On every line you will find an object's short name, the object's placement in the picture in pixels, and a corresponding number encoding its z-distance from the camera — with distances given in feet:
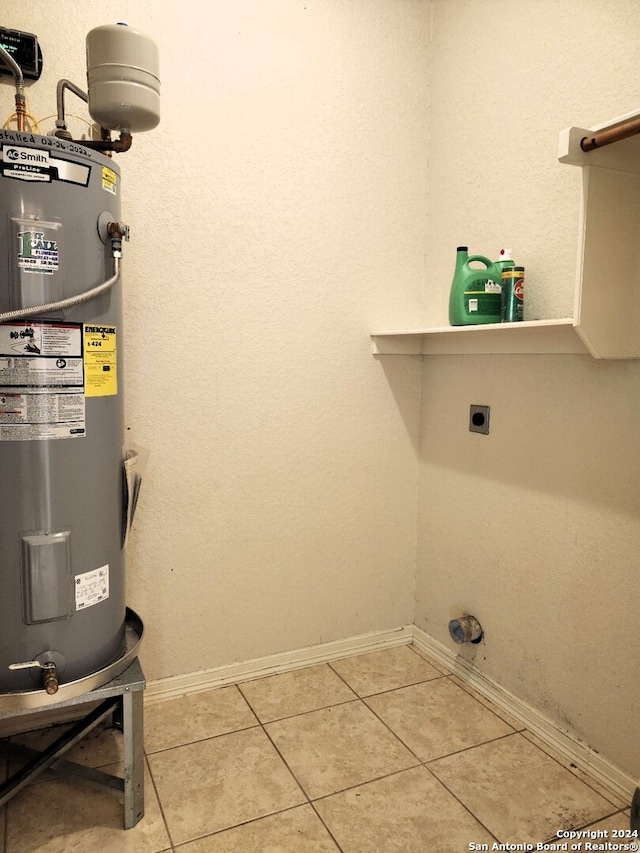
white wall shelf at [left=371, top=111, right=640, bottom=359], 4.50
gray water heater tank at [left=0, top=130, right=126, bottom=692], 3.92
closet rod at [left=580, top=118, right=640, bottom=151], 3.98
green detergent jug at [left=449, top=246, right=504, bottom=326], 5.93
